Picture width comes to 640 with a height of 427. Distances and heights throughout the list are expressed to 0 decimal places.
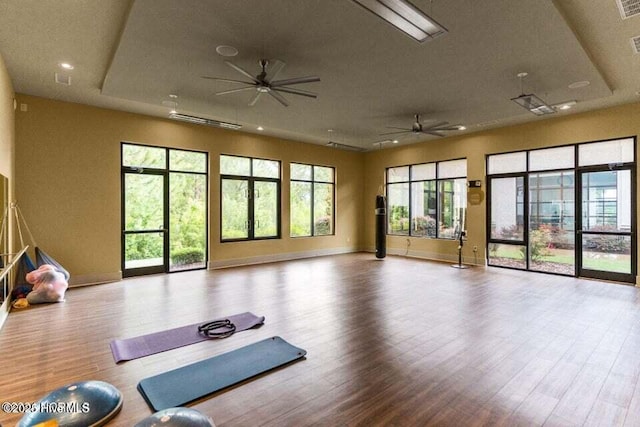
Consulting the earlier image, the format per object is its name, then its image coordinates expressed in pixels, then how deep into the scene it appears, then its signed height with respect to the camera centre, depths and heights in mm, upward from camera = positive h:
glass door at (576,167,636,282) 6254 -245
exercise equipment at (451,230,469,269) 8055 -916
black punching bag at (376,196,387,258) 9617 -397
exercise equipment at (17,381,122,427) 2113 -1344
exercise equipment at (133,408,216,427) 1932 -1274
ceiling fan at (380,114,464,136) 6793 +1891
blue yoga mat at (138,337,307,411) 2521 -1440
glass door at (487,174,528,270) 7652 -221
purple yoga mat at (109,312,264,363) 3297 -1428
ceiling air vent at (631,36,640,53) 3822 +2112
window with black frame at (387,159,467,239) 8875 +449
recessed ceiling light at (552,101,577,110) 5492 +1959
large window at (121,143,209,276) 6820 +146
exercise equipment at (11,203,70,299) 5113 -831
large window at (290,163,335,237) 9562 +458
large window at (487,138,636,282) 6340 +79
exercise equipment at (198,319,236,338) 3757 -1401
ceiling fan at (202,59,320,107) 4070 +1783
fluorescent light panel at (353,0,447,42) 2459 +1643
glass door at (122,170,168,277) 6789 -169
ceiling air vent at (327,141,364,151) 8648 +1957
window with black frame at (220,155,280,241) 8117 +455
